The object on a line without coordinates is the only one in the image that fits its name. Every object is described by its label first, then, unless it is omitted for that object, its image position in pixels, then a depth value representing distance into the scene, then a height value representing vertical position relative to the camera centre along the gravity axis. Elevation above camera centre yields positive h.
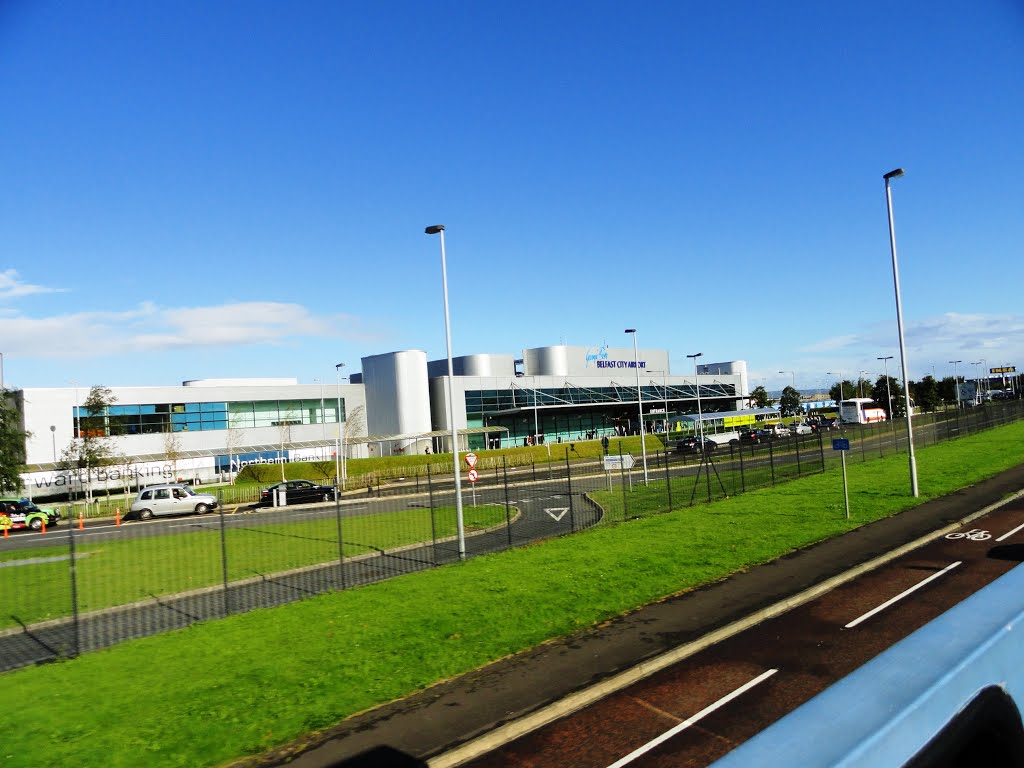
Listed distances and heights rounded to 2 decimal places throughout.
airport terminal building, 55.66 +1.30
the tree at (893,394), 97.72 -1.22
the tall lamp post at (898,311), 22.97 +2.62
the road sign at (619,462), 26.00 -2.11
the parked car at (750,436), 57.09 -3.36
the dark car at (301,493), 39.72 -3.71
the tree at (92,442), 48.09 +0.20
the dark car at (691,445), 54.92 -3.61
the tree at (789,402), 107.50 -1.17
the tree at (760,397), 115.56 -0.01
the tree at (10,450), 40.50 +0.01
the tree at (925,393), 97.45 -1.17
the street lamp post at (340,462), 48.86 -2.67
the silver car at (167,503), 36.88 -3.48
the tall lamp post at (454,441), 18.17 -0.63
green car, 33.95 -3.33
